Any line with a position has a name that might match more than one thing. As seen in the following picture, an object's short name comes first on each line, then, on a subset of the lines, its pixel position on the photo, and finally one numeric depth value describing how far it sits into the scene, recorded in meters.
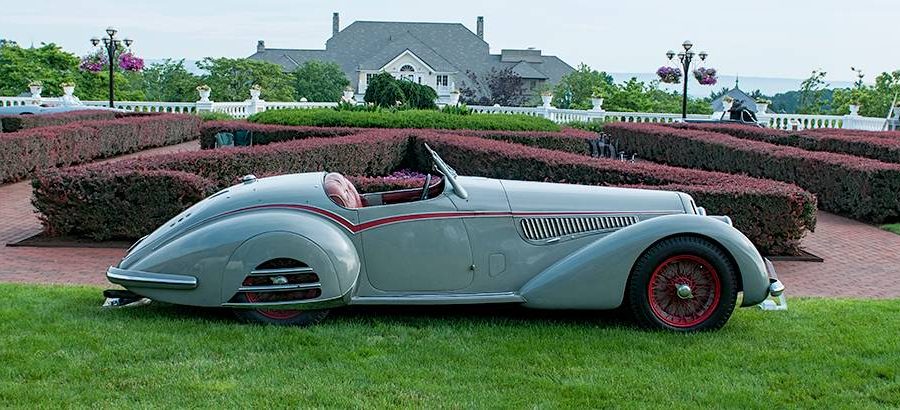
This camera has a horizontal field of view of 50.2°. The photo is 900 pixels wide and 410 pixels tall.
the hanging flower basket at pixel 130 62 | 30.94
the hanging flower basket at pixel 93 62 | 31.60
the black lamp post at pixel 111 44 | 27.97
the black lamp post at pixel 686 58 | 29.14
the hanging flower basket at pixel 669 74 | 31.45
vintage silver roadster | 5.61
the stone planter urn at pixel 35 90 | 31.20
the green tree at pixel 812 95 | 45.22
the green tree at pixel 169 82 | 46.56
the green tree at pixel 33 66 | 39.62
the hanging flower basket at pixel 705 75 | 32.03
